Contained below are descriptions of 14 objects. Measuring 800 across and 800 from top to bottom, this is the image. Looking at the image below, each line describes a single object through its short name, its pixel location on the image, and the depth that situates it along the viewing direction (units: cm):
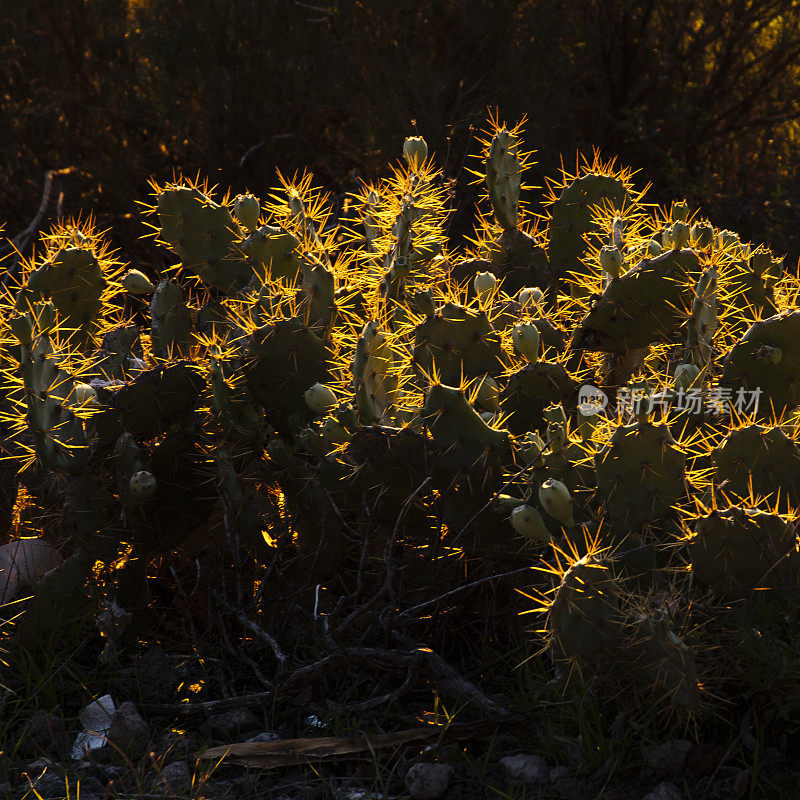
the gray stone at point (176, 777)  220
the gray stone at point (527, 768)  217
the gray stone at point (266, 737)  241
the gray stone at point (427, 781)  214
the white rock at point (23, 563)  283
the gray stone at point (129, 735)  237
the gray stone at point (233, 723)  246
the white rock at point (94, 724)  239
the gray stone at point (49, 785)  221
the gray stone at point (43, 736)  240
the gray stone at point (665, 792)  206
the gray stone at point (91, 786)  222
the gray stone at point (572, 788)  210
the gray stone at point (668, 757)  213
